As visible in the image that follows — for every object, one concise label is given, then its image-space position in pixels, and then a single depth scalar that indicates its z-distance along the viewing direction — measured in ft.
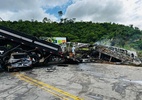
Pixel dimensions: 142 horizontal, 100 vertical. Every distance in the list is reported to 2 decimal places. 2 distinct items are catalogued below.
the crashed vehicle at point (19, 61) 20.19
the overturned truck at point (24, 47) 20.52
